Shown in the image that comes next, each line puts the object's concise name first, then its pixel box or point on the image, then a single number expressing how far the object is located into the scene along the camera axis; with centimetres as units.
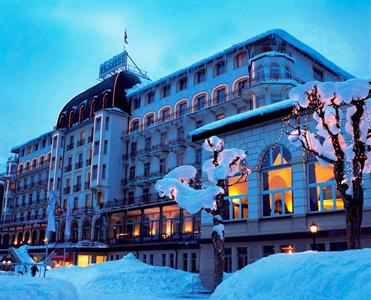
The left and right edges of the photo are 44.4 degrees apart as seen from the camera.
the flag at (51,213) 3229
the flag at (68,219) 3769
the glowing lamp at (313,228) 1925
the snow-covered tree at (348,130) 1447
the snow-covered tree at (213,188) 1831
